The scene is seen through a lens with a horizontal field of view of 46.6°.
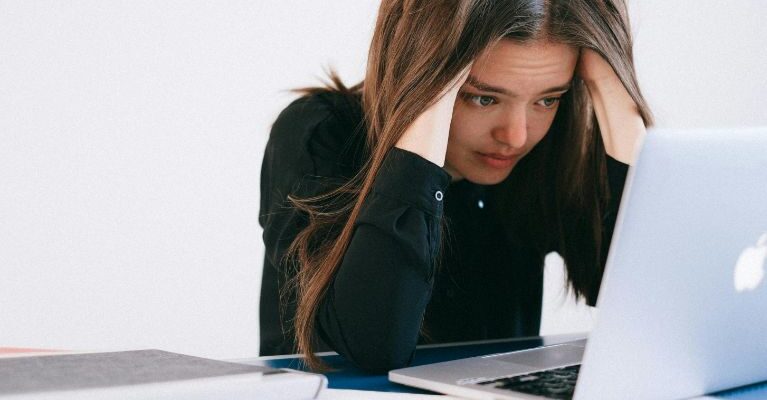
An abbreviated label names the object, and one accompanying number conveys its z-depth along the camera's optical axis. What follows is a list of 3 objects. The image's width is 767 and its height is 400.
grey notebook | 0.67
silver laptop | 0.69
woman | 1.10
